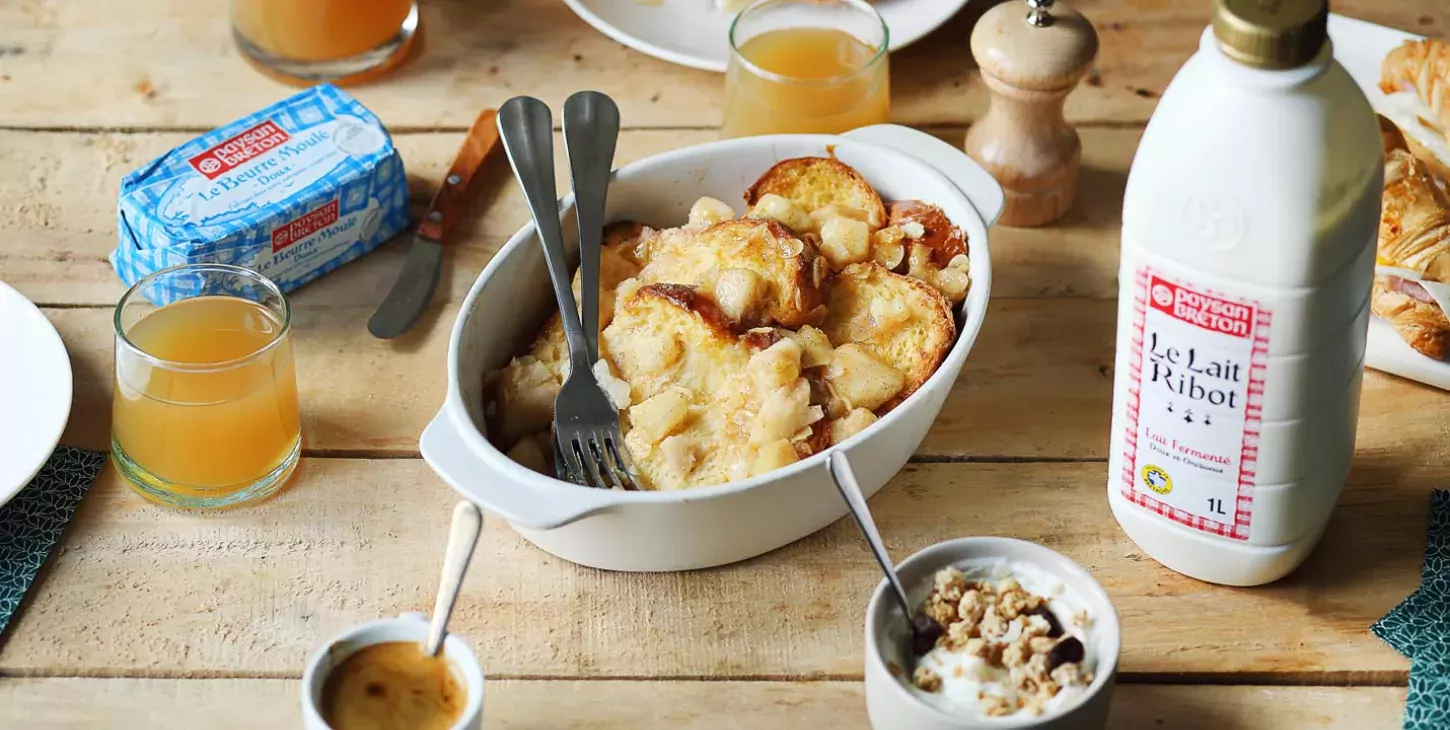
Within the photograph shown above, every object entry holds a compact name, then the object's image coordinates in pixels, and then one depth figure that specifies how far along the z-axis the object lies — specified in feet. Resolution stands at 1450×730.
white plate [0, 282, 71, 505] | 4.48
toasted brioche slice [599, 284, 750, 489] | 4.20
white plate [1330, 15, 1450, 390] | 5.10
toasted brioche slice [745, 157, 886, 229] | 4.89
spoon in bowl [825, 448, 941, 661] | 3.65
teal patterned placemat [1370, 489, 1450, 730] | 3.89
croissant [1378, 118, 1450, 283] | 4.70
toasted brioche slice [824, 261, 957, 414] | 4.39
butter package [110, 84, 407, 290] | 5.01
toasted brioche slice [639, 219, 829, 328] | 4.45
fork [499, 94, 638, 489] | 4.23
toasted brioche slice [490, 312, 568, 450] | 4.42
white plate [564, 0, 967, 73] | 6.11
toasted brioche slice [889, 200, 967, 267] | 4.70
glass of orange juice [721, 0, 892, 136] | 5.30
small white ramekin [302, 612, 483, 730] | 3.50
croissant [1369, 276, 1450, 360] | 4.63
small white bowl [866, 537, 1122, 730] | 3.45
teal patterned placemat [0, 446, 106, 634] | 4.26
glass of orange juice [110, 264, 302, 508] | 4.31
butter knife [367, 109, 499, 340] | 5.13
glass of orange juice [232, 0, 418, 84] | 6.02
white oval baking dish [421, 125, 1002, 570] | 3.90
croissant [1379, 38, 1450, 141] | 4.98
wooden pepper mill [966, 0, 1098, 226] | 5.11
